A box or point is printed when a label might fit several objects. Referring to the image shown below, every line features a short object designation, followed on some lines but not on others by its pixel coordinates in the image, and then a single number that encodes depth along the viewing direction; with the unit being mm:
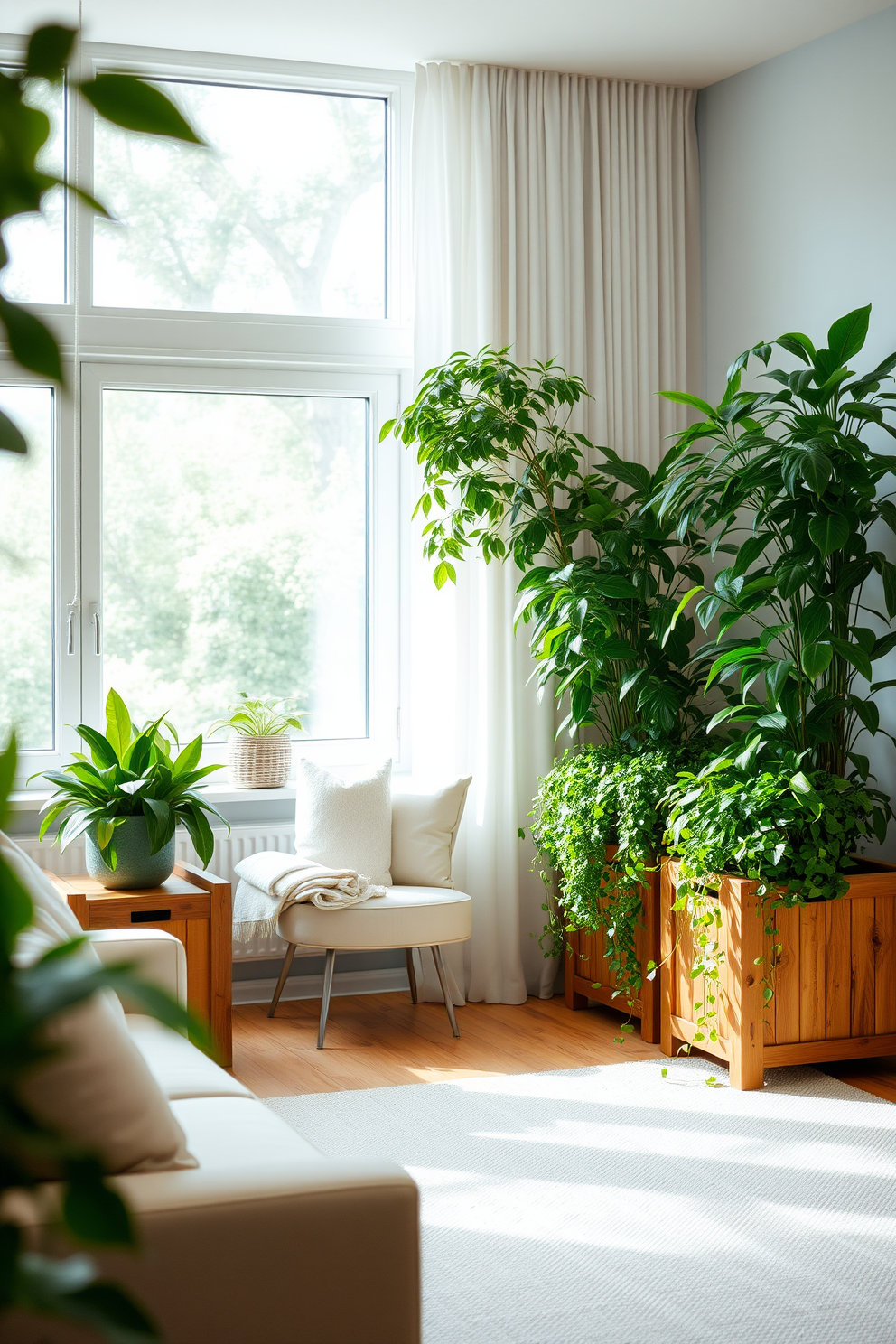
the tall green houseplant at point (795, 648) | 3348
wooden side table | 3531
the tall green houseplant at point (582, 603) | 3875
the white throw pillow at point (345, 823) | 4074
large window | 4266
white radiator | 4297
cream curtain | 4402
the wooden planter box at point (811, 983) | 3400
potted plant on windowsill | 4363
